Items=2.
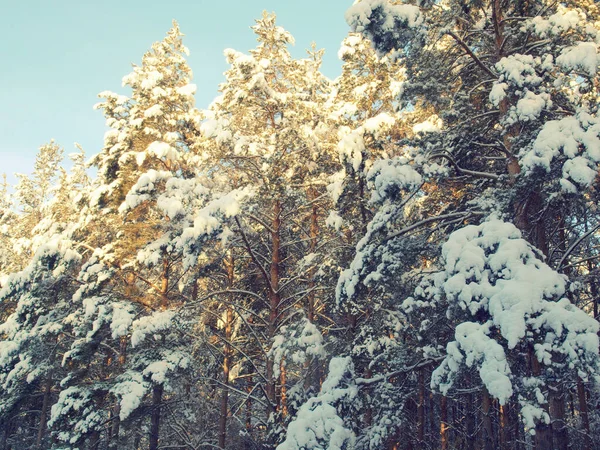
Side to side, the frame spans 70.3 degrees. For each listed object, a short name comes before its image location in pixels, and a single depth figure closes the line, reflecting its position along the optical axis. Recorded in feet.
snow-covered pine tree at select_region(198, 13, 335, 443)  38.55
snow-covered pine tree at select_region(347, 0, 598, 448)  19.99
